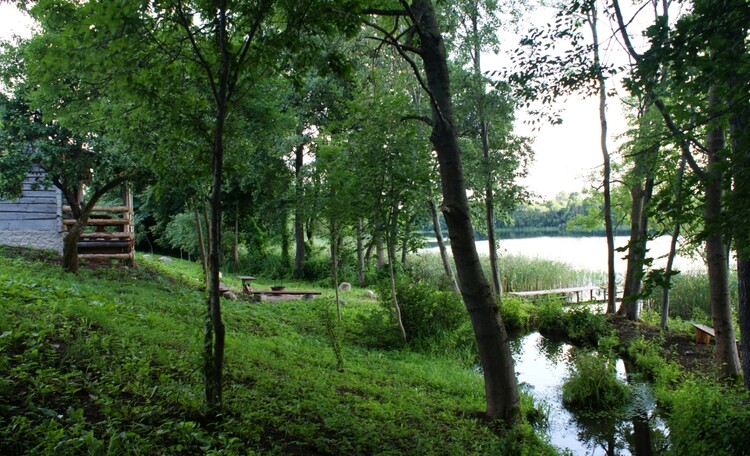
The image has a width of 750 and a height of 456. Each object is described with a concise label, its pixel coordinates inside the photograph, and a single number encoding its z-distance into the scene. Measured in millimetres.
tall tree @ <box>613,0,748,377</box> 2801
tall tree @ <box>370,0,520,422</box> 5070
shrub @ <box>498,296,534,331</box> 12693
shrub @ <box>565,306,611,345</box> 11453
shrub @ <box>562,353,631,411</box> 7297
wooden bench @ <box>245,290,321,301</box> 12484
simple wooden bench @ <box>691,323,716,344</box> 10156
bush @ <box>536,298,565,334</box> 12516
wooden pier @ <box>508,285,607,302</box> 16128
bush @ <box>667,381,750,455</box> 3641
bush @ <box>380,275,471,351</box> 9359
